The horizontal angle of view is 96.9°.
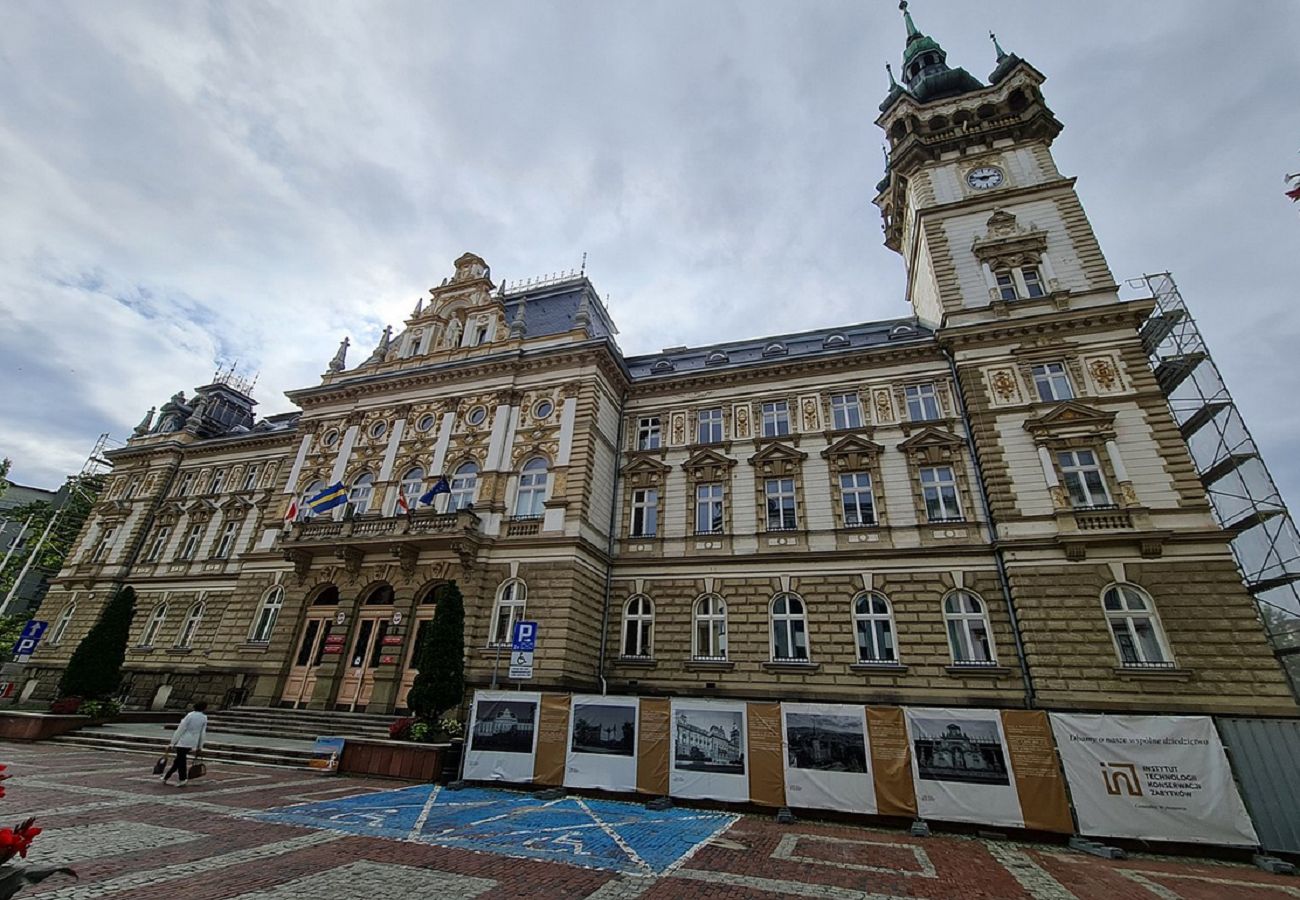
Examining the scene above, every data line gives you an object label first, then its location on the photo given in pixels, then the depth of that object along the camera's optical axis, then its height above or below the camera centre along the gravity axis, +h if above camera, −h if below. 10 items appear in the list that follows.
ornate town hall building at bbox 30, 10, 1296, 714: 18.59 +7.74
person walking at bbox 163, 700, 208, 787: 13.73 -1.01
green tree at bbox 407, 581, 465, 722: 17.27 +1.11
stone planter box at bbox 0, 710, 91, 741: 19.39 -1.28
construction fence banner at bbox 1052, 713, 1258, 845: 11.11 -0.79
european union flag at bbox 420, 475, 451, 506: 23.91 +8.23
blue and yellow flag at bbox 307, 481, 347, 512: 26.00 +8.38
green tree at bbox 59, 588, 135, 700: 21.52 +0.97
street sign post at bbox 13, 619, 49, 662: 22.84 +1.67
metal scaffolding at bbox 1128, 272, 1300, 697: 21.08 +9.12
